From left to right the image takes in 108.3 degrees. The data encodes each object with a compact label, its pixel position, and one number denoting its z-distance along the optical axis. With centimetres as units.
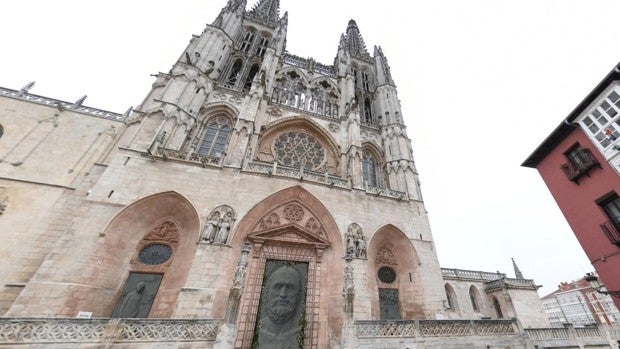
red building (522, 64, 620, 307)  801
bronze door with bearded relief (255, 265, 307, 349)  829
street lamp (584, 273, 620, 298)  697
